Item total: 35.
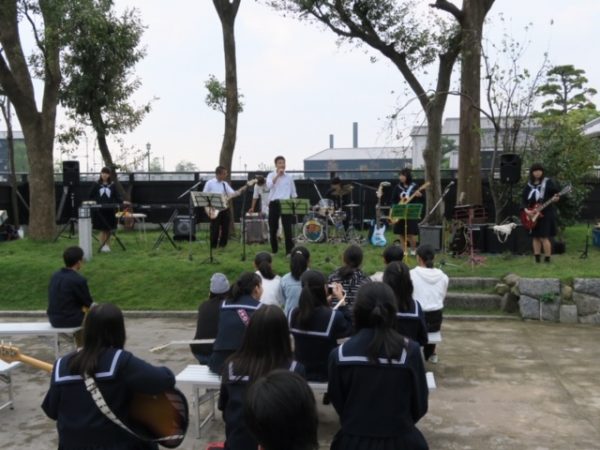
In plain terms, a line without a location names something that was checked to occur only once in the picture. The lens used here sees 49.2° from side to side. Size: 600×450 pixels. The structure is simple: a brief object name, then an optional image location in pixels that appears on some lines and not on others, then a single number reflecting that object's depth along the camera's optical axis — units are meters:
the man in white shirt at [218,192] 11.68
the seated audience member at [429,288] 6.42
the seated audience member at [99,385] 2.96
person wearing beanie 5.11
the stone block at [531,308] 8.97
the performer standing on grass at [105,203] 12.41
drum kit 13.43
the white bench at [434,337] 6.27
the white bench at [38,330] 6.64
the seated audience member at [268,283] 6.07
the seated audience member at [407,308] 4.78
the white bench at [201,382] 4.70
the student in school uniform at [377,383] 3.09
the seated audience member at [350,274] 5.54
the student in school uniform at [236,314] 4.30
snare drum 13.48
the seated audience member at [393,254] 6.12
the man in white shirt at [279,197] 11.29
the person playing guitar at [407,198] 11.62
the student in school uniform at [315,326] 4.48
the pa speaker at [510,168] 11.65
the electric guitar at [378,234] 13.34
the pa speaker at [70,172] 15.26
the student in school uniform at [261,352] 3.07
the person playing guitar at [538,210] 10.37
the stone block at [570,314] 8.86
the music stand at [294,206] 10.78
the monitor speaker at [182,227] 13.74
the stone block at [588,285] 8.80
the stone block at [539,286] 8.91
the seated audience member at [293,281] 5.80
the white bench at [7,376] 5.38
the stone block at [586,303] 8.80
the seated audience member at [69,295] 6.40
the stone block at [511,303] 9.22
